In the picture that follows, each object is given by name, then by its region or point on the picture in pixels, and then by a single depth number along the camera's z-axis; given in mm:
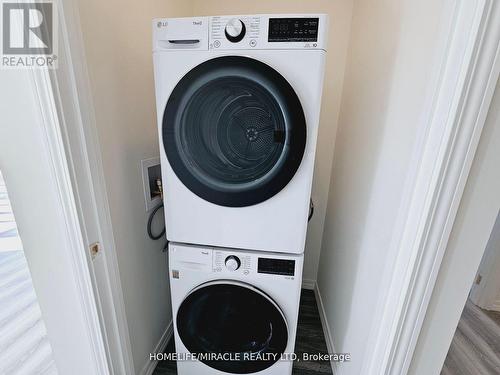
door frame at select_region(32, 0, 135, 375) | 688
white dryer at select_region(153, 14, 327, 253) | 817
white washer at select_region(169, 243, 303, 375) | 1049
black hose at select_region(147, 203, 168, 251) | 1271
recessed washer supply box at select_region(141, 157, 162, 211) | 1221
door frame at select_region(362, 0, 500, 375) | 517
